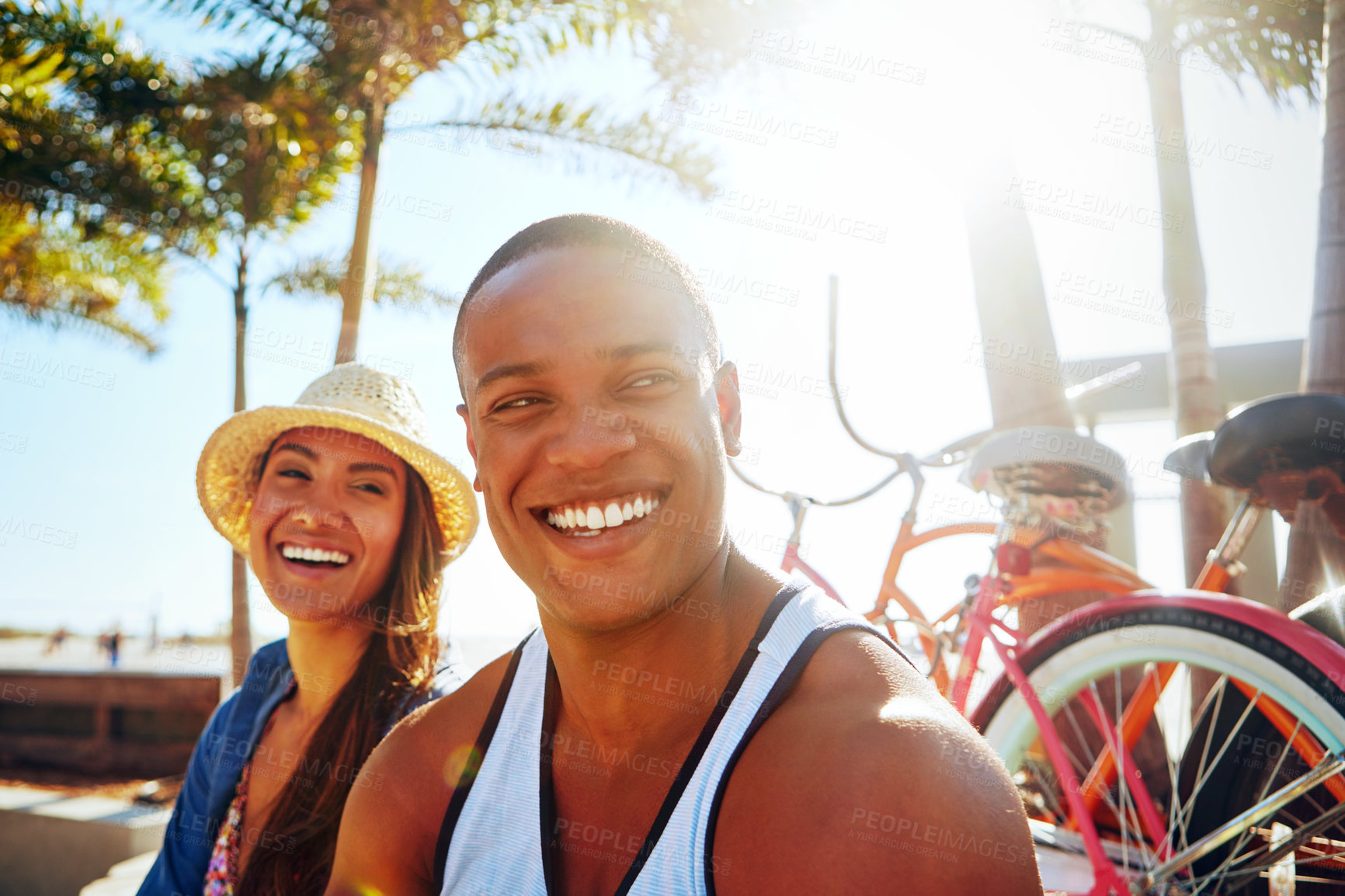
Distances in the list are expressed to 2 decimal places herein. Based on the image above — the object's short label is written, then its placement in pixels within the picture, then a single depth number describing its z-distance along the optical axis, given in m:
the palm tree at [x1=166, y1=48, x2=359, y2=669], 6.46
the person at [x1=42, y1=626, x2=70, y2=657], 34.28
